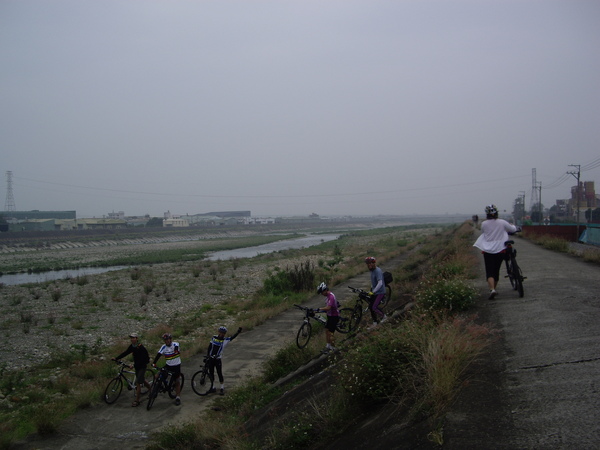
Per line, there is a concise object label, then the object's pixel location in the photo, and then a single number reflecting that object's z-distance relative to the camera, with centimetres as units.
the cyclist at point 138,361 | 1112
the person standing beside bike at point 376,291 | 1084
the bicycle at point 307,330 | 1200
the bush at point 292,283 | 2559
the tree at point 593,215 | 4773
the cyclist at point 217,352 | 1092
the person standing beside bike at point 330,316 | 1057
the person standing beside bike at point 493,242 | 865
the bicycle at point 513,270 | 882
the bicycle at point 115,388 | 1148
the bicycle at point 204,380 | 1129
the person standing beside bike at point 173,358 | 1070
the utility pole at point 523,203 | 8674
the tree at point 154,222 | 14938
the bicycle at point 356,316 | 1241
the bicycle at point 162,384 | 1092
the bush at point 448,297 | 839
